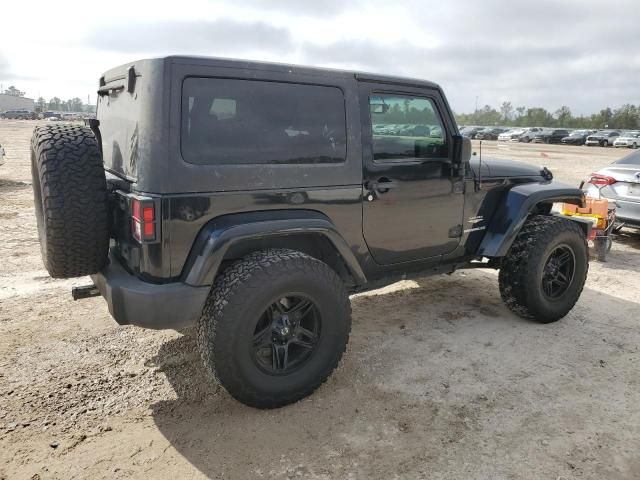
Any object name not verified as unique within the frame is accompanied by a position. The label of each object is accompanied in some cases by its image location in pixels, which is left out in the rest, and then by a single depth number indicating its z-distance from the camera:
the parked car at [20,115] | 74.69
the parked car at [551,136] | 44.56
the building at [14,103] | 111.50
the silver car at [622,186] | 6.71
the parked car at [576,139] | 42.75
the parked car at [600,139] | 41.09
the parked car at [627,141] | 36.94
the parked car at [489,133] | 49.75
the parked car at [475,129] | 49.38
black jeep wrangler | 2.63
